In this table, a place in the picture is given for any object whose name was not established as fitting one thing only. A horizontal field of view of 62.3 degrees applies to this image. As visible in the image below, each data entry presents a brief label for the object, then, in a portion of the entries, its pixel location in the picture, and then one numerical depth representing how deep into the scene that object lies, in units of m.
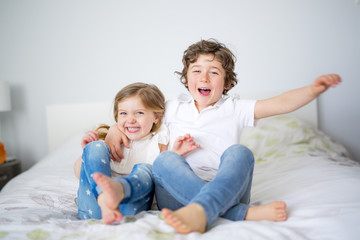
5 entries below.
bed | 0.76
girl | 0.82
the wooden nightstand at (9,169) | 2.30
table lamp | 2.33
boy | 0.78
